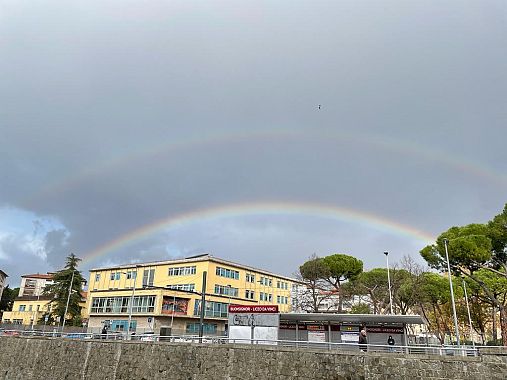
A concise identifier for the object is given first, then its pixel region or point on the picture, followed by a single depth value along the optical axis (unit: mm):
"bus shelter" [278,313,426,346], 26156
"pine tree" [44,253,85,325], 63062
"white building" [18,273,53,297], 101138
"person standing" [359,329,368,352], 20539
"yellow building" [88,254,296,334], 51938
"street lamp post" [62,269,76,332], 59719
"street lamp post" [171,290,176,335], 51347
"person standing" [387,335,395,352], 25634
